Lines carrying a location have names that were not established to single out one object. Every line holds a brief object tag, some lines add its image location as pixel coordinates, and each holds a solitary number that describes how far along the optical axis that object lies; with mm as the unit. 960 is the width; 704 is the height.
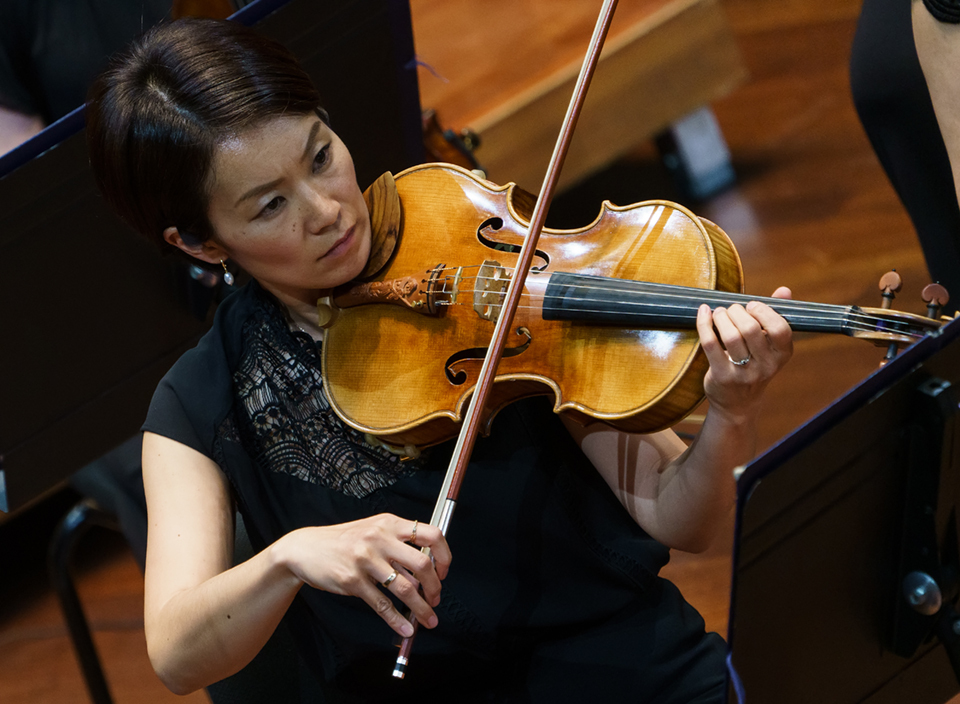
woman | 4861
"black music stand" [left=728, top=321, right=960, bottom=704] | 4644
